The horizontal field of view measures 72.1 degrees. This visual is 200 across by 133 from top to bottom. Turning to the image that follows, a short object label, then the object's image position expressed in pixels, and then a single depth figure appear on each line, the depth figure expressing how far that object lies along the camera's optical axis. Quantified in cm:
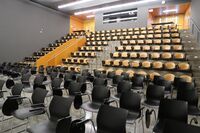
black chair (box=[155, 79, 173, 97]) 370
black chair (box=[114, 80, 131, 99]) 326
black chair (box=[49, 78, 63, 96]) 365
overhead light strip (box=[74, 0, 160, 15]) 1070
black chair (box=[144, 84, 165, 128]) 288
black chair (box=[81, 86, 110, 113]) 275
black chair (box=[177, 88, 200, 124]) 262
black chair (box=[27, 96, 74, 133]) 184
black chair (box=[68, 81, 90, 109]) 321
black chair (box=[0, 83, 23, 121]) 288
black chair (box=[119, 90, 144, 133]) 239
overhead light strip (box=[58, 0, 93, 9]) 1054
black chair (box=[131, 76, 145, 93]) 412
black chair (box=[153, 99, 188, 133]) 198
